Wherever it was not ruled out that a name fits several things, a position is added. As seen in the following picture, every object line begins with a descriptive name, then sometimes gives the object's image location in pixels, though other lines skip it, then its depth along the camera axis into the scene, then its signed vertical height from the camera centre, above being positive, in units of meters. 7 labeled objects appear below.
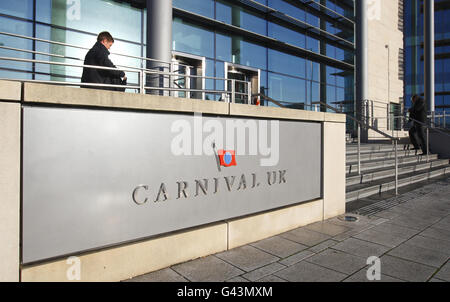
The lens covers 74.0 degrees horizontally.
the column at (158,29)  8.02 +3.37
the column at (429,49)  21.08 +7.59
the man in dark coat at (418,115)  11.80 +1.63
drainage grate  5.50 -1.18
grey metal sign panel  2.71 -0.30
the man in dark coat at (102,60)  4.46 +1.44
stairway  7.68 -0.44
